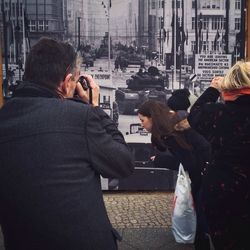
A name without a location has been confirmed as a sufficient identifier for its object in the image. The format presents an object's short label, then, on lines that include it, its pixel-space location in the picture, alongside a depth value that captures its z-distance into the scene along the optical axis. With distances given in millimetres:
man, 1868
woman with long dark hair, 3889
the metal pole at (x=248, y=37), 6082
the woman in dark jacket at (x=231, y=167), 2744
